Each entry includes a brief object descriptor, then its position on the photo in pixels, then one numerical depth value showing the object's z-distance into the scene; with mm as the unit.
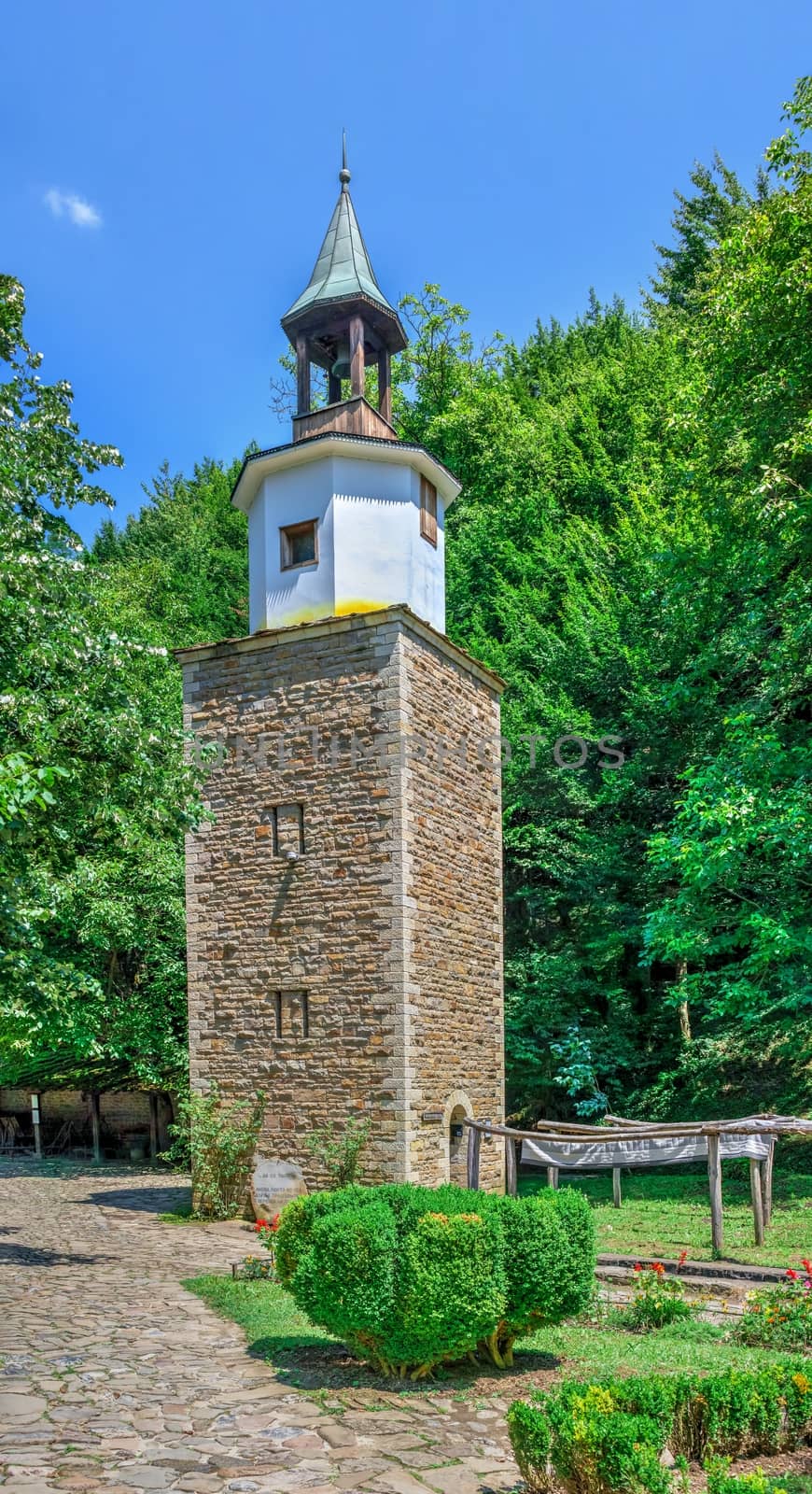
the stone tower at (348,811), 11672
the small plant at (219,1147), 12117
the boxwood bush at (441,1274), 5832
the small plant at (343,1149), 11281
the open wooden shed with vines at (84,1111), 20062
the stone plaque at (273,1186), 11695
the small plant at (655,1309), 7332
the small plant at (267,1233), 8527
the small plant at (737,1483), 3688
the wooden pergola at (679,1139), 8969
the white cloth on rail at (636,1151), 10367
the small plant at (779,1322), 6699
